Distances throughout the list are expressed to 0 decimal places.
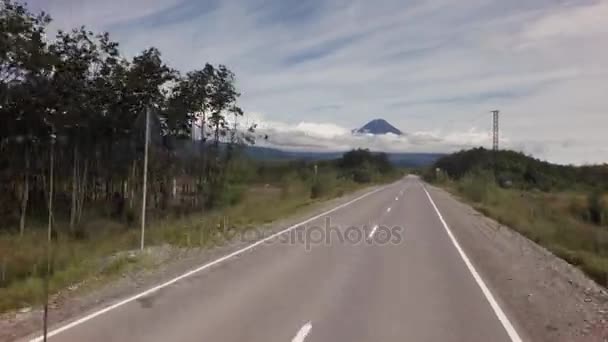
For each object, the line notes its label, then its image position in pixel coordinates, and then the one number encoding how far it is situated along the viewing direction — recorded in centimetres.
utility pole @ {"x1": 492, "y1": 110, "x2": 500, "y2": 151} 7075
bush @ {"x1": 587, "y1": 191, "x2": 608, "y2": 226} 3414
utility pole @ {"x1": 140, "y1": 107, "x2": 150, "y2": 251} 1328
